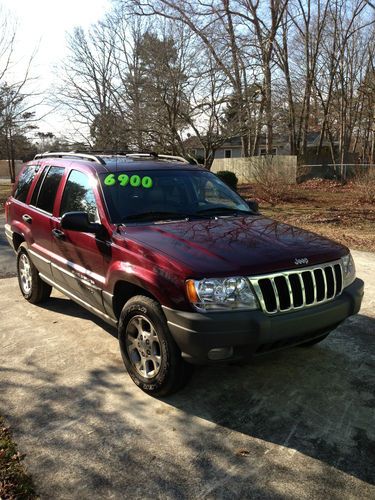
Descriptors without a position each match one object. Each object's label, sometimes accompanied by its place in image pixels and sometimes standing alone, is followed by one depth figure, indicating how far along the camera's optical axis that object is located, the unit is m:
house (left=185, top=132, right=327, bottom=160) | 17.03
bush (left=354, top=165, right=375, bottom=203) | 14.95
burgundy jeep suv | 3.05
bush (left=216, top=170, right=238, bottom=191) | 23.72
